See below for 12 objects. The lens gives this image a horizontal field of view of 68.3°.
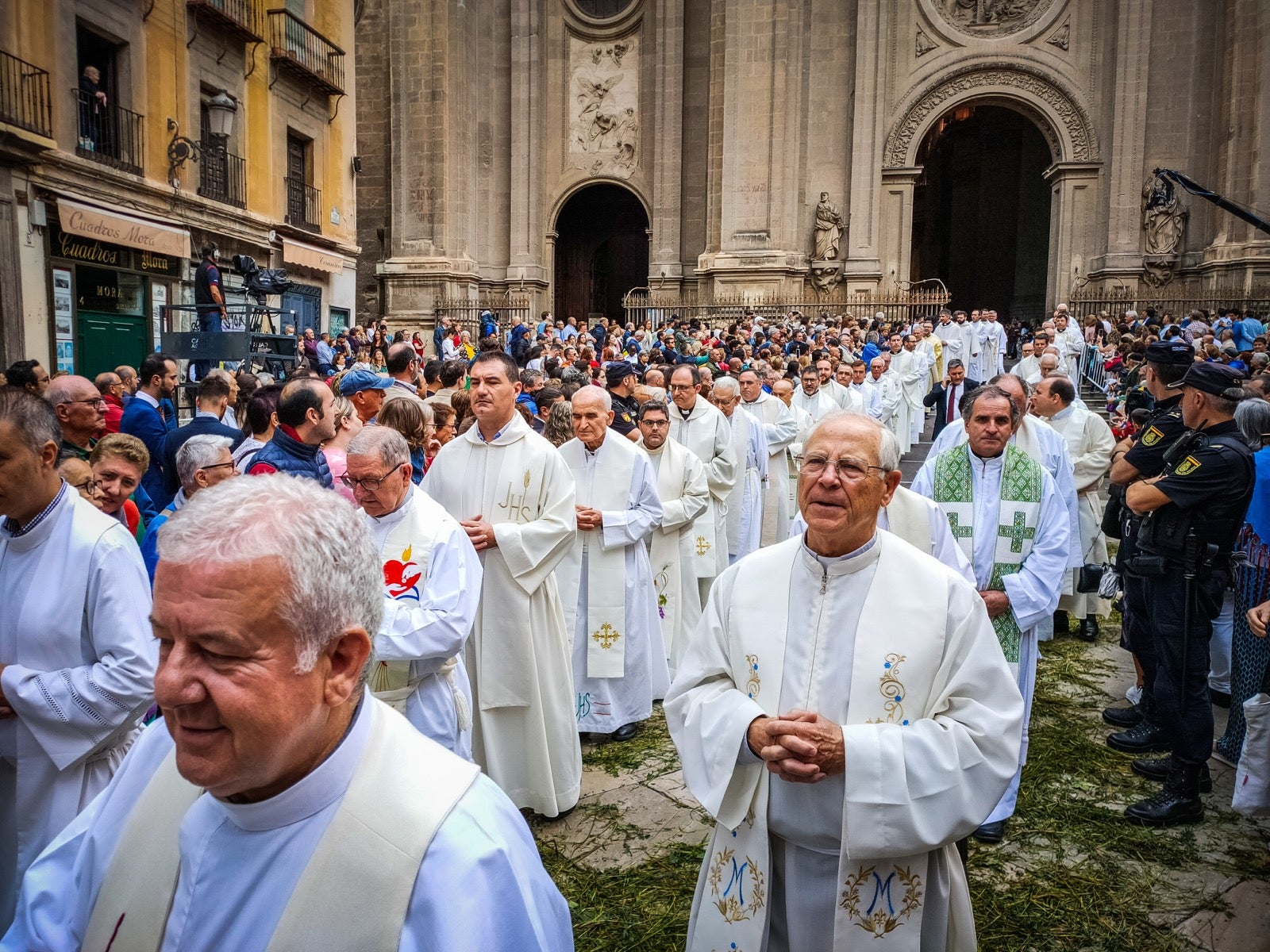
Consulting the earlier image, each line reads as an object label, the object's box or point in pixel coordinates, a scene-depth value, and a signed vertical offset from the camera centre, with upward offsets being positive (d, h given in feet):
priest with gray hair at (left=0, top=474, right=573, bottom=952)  4.64 -2.27
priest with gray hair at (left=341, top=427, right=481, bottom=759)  10.64 -2.28
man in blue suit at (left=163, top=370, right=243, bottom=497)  18.26 -0.79
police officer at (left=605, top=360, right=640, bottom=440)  23.40 +0.11
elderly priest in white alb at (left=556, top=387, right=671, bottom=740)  18.58 -3.78
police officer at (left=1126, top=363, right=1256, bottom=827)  14.40 -2.54
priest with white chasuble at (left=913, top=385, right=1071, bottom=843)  14.10 -1.99
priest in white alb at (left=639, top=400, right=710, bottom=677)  21.22 -3.29
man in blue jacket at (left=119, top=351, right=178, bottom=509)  19.53 -0.77
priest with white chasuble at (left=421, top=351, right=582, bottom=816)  14.74 -3.26
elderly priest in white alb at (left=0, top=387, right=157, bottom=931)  8.57 -2.38
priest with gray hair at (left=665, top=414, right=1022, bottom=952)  7.96 -2.98
